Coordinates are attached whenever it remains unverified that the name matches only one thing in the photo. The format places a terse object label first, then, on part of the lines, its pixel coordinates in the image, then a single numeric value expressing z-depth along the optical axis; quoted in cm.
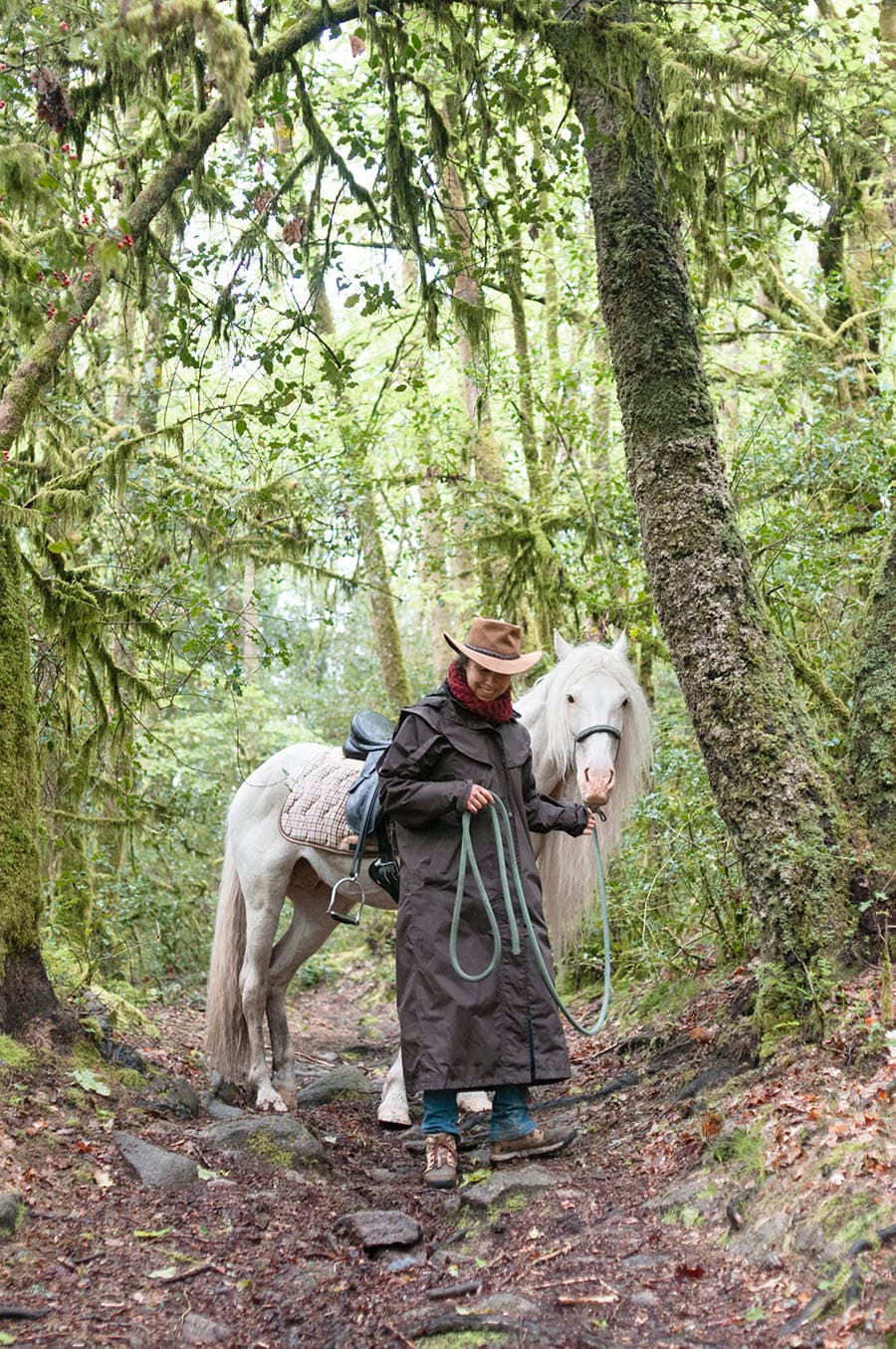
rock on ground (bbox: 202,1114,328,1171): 465
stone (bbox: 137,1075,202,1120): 505
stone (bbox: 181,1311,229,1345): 286
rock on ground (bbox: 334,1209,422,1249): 365
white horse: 510
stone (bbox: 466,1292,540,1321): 292
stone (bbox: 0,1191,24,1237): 334
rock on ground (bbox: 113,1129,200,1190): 410
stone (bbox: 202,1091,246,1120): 551
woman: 441
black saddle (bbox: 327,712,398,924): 553
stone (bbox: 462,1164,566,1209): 403
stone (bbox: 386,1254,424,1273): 346
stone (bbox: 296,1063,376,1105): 649
